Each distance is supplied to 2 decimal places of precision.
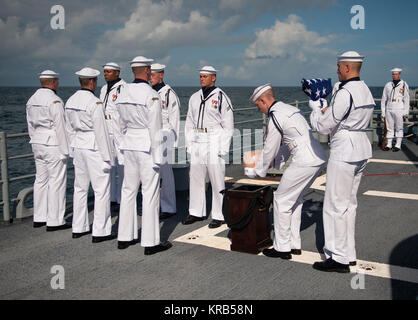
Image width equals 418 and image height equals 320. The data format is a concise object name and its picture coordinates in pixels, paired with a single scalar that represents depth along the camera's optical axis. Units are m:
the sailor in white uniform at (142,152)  5.59
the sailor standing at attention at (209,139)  6.95
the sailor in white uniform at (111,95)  7.64
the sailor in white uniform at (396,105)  13.97
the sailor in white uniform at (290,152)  5.14
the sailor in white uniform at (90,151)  6.06
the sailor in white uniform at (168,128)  7.32
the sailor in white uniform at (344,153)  4.70
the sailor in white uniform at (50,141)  6.63
